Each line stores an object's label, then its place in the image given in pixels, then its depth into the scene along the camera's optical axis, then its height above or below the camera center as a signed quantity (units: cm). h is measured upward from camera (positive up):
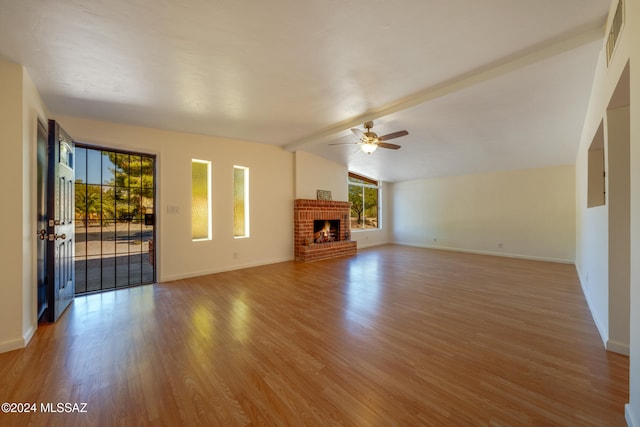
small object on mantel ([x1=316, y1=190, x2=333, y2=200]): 641 +50
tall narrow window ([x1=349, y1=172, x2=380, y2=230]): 823 +42
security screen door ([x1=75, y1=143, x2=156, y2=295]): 394 +21
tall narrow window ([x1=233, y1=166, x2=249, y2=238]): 516 +26
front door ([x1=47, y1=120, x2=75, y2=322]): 256 -7
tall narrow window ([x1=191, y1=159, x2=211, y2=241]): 457 +28
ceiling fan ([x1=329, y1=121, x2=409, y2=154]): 382 +116
